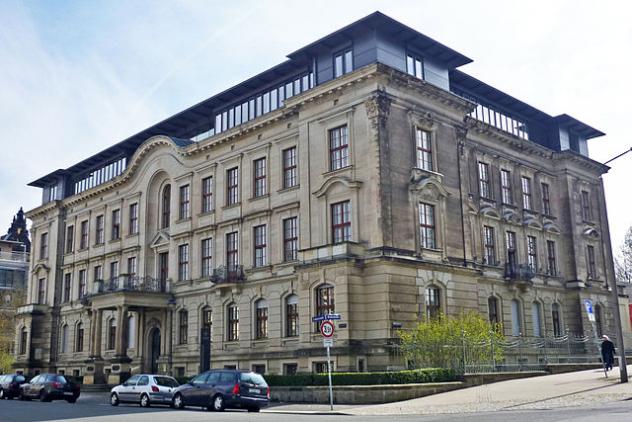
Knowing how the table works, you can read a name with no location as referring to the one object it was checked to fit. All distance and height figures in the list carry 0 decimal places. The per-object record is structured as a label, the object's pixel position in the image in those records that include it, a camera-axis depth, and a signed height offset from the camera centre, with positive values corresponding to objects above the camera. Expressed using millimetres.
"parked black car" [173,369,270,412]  24828 -990
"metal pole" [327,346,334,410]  24188 -1242
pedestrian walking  29953 +51
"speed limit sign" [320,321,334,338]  24609 +1040
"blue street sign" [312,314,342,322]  25095 +1468
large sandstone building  34500 +7965
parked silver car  29031 -1041
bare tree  71250 +9135
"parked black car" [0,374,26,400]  37562 -909
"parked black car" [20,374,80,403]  33312 -992
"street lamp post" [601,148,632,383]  25922 +463
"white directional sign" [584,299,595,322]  29092 +1689
